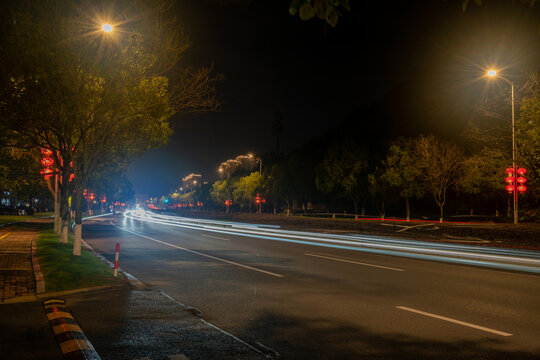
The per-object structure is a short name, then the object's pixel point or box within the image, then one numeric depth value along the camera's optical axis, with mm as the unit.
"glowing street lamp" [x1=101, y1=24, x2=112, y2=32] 12515
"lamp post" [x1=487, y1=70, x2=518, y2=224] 21328
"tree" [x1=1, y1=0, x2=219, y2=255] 12906
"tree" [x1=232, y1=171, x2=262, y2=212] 83750
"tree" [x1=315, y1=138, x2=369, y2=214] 57094
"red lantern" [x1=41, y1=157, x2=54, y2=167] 21625
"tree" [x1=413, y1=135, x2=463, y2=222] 42031
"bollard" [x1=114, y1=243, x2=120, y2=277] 11124
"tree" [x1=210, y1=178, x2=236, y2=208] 102000
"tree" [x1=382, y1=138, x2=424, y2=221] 47219
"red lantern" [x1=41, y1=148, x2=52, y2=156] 22402
